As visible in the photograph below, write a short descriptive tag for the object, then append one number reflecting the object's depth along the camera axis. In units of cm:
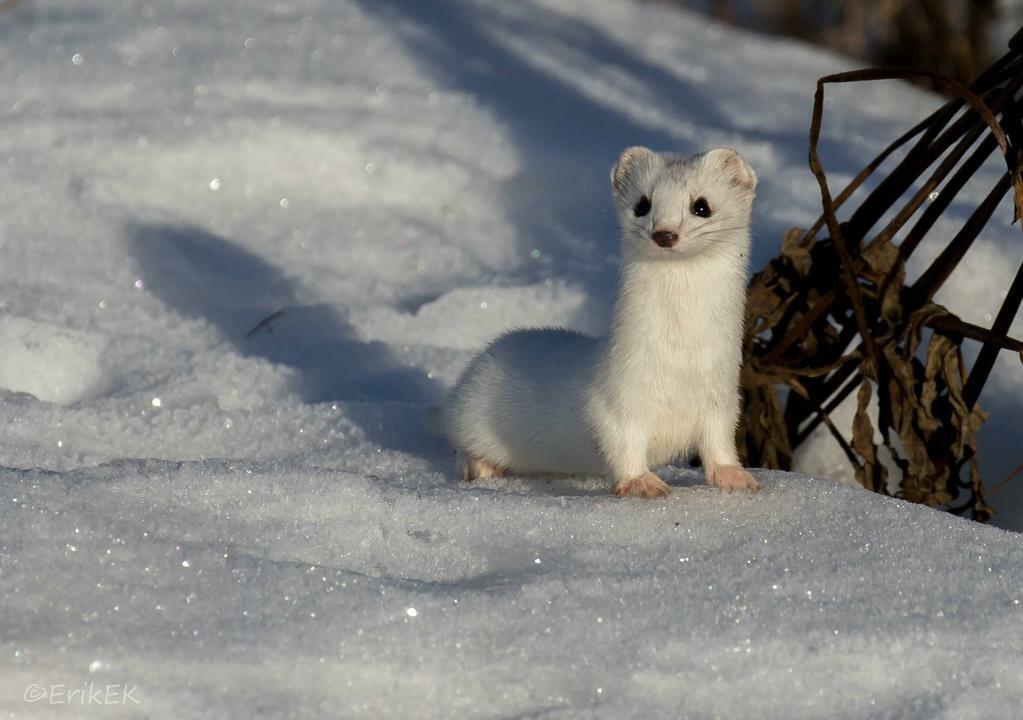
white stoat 511
